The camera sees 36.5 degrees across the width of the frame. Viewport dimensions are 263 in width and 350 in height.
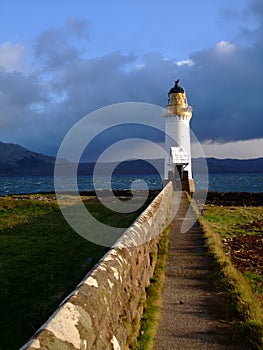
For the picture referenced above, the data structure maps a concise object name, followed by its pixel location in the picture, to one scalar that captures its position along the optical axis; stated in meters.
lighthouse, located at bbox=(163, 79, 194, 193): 30.98
